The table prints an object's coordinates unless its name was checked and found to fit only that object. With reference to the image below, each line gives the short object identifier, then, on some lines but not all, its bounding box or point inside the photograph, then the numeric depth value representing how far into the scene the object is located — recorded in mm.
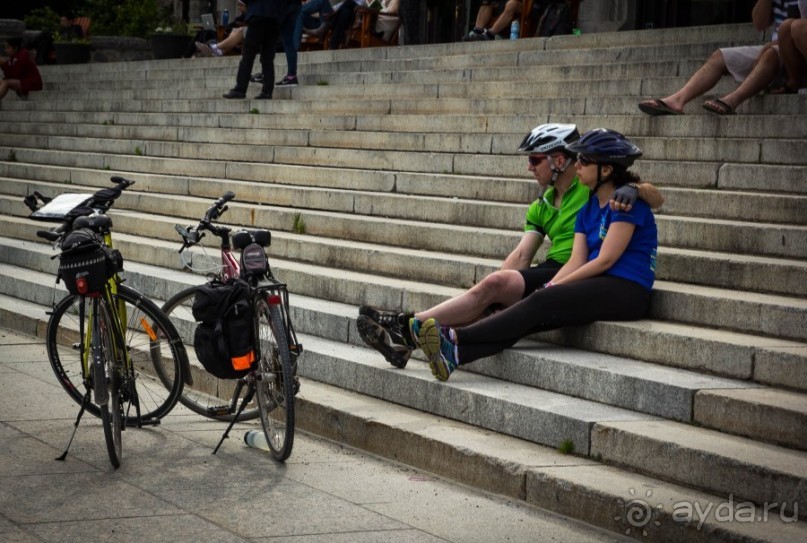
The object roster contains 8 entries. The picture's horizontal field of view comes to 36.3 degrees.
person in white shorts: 8836
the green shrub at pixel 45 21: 27297
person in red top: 19453
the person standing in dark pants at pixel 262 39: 14188
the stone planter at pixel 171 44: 22422
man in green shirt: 7047
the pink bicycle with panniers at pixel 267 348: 6172
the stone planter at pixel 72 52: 24047
